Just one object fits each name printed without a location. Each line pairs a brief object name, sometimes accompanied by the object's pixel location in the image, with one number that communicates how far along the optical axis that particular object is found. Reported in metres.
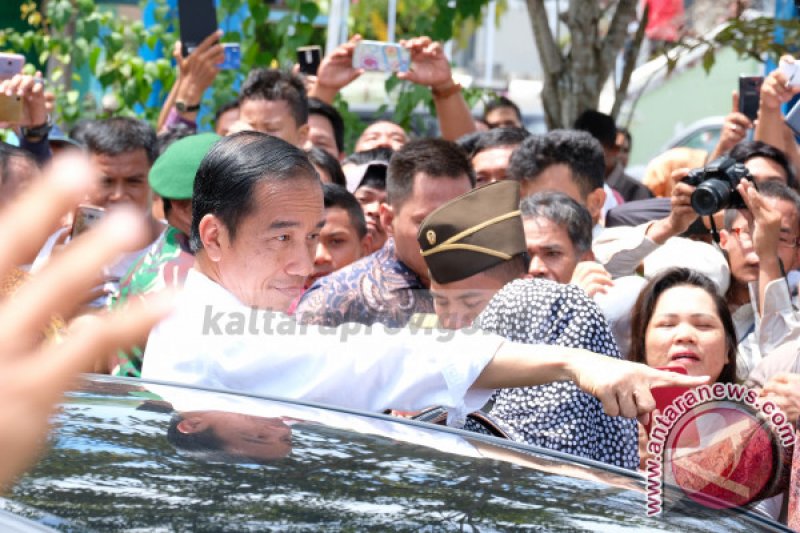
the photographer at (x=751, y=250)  7.49
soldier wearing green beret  6.87
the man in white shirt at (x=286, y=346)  4.34
